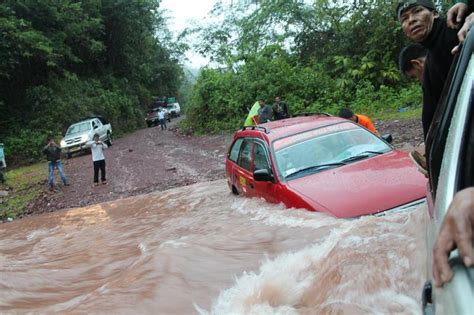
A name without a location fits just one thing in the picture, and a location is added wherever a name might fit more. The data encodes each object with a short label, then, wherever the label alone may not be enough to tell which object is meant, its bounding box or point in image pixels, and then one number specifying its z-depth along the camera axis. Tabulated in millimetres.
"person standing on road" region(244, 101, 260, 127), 13094
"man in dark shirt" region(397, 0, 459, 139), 2750
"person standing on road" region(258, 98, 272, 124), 12805
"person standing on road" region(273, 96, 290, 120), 13477
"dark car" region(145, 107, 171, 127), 37250
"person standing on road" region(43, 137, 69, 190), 13273
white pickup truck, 20500
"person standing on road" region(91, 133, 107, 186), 13070
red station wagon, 4164
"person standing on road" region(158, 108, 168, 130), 30203
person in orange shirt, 6953
